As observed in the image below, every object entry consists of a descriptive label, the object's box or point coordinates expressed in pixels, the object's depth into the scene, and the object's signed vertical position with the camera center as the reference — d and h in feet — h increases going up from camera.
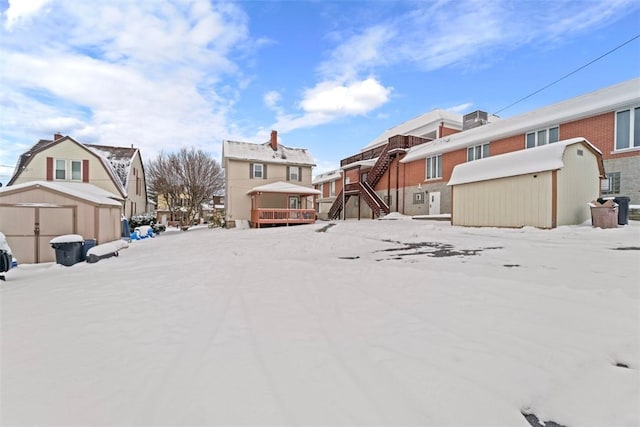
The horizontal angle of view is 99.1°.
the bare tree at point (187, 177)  93.50 +12.29
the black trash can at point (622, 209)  30.94 +0.47
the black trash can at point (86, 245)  27.86 -3.62
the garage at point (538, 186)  31.99 +3.42
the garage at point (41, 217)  29.07 -0.67
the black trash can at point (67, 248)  25.55 -3.53
